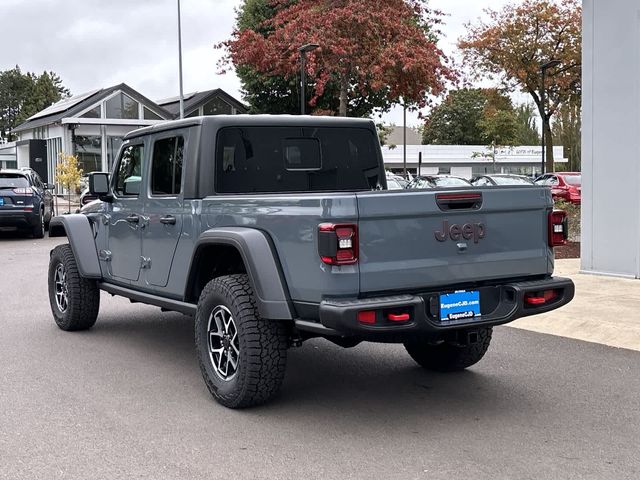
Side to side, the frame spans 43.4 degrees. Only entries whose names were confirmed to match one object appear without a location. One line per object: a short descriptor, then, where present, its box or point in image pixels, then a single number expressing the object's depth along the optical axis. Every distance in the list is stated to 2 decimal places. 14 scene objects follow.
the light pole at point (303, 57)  27.69
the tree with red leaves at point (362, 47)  27.66
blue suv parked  19.72
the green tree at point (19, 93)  99.50
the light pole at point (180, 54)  34.53
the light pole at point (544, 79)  37.03
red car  26.05
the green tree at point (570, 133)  68.75
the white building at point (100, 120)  42.59
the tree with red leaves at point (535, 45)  38.41
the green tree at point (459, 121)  94.12
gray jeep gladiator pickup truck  4.61
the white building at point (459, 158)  79.31
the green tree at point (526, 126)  88.69
